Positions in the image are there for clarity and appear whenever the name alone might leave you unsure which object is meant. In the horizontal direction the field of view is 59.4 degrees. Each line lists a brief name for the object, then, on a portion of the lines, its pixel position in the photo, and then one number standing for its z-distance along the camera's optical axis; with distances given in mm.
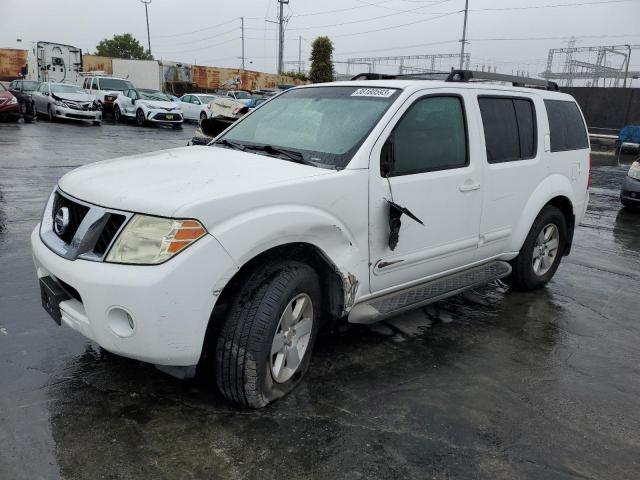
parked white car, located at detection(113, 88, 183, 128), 23594
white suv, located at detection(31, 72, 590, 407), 2619
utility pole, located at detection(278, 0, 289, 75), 44656
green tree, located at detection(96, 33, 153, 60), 94438
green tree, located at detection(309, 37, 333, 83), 35438
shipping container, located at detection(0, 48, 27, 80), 41938
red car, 20016
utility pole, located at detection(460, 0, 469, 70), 40562
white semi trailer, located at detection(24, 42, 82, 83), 27406
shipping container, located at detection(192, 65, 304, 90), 44125
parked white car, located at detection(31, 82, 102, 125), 22047
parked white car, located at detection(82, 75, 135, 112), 26031
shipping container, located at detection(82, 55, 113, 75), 41906
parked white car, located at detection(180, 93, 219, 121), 27248
